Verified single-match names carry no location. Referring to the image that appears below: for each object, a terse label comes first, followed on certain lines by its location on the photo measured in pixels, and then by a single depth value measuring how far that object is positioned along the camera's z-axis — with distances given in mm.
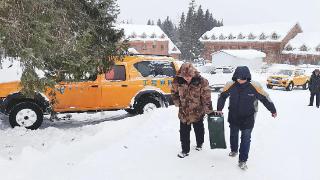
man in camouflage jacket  4822
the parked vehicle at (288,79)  19771
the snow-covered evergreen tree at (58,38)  5338
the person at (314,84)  11800
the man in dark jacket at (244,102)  4580
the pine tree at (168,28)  81209
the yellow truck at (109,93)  7433
